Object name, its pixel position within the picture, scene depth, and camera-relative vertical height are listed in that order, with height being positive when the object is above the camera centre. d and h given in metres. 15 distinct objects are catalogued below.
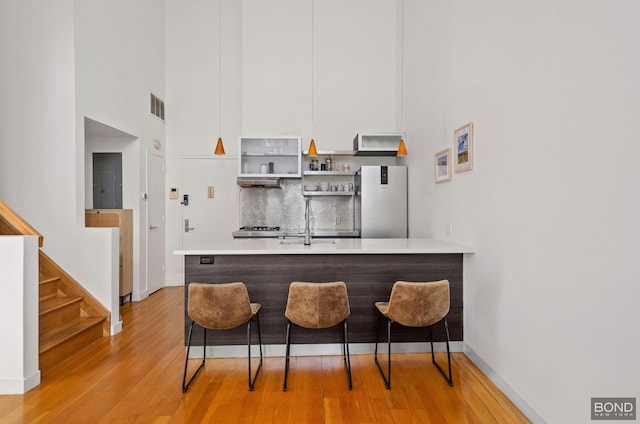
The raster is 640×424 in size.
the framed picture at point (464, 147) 3.07 +0.54
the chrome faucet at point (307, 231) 3.37 -0.21
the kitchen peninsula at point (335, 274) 3.10 -0.56
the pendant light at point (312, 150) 4.84 +0.78
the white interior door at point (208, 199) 6.07 +0.16
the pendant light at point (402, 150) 4.37 +0.71
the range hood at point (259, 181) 5.43 +0.42
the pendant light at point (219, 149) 4.67 +0.77
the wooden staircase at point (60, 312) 2.92 -1.01
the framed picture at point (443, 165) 3.57 +0.45
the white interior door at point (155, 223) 5.43 -0.22
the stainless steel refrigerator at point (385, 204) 5.14 +0.07
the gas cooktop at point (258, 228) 5.85 -0.31
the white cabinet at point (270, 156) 5.44 +0.80
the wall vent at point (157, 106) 5.56 +1.60
